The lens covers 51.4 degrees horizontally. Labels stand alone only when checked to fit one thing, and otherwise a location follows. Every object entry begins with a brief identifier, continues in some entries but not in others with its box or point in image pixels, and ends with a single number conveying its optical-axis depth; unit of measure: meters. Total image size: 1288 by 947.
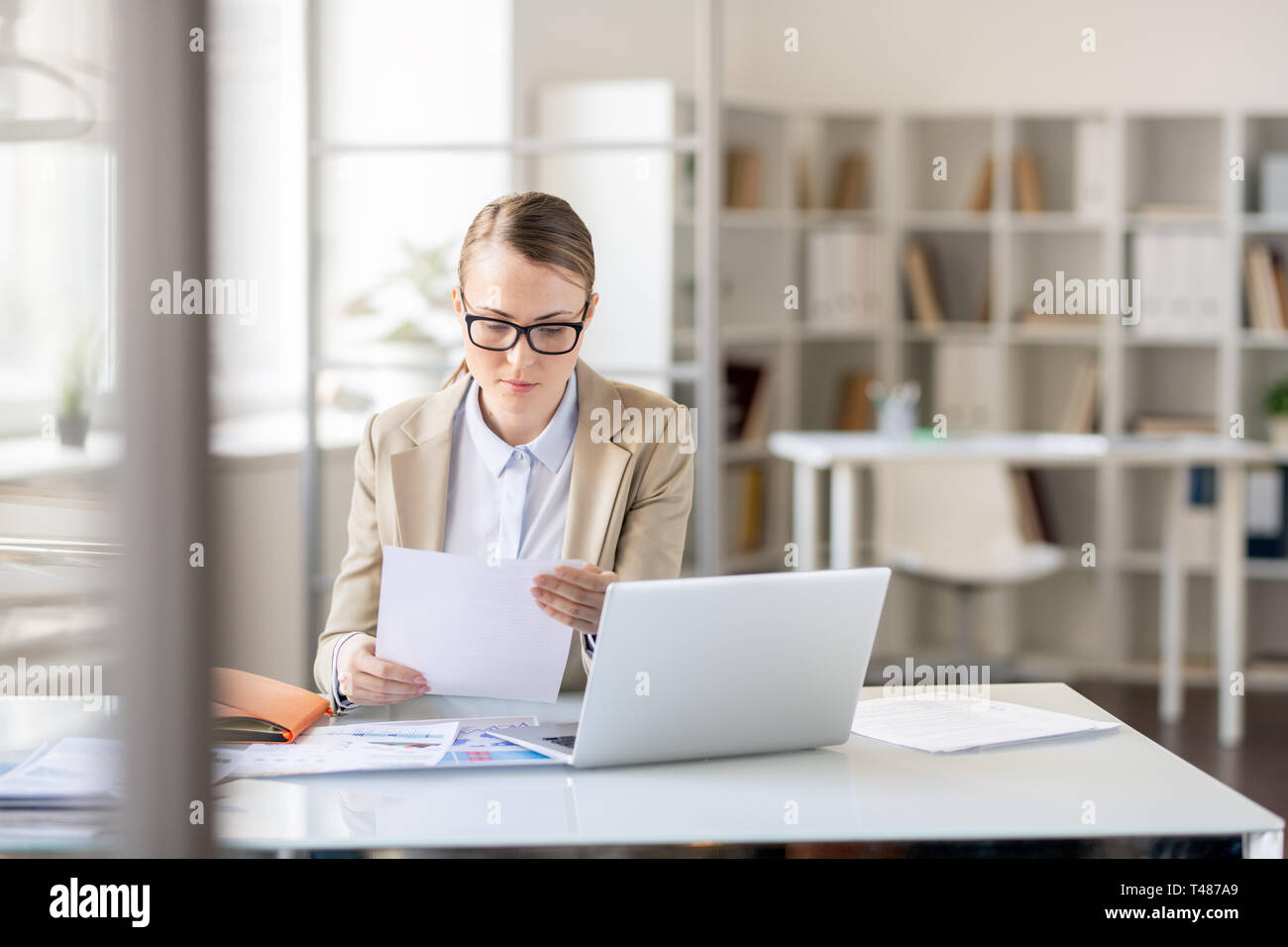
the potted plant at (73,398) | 2.48
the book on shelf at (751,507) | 4.91
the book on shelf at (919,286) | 4.94
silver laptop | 1.25
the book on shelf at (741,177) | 4.73
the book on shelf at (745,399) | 4.81
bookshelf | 4.72
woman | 1.88
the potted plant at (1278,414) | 4.54
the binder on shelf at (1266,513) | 4.64
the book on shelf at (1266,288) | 4.59
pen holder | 4.25
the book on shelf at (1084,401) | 4.83
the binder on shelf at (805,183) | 5.02
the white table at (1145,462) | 4.05
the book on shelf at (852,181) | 4.97
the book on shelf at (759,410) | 4.85
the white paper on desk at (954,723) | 1.50
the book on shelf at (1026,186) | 4.84
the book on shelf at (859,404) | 5.08
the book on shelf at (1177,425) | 4.71
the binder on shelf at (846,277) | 4.92
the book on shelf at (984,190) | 4.89
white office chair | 4.46
